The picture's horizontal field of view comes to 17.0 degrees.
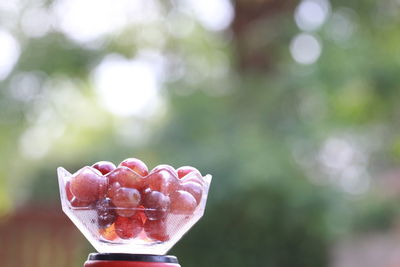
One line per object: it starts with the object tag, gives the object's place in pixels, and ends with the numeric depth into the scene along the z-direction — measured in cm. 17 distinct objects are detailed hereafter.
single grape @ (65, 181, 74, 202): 101
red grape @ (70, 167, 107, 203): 99
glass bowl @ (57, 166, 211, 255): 99
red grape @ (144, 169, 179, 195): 99
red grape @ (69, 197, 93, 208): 100
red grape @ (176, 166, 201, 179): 104
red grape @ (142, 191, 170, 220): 99
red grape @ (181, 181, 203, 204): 101
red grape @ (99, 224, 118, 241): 101
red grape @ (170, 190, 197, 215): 100
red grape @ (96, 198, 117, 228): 99
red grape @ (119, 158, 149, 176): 101
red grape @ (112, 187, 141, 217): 98
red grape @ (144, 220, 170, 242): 100
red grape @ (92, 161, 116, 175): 102
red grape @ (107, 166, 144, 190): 99
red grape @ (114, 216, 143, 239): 99
